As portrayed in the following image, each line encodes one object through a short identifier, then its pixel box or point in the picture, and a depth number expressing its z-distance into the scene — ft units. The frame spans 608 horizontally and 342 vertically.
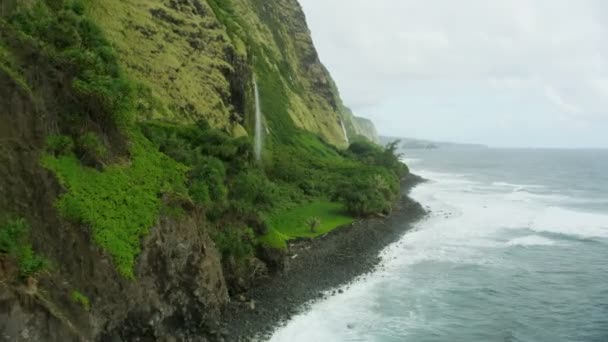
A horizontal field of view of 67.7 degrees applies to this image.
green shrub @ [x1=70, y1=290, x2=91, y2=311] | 74.69
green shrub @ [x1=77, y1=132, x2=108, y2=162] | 91.18
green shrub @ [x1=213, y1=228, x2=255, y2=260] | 122.72
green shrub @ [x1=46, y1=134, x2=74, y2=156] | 85.35
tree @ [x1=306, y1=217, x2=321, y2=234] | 182.29
